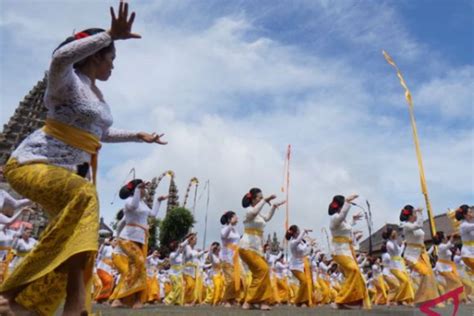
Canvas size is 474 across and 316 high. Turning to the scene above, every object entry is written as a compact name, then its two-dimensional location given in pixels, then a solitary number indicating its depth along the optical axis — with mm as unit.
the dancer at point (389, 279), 13805
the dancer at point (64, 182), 2715
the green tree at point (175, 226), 47969
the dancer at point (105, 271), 9898
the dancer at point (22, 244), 10219
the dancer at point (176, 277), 14828
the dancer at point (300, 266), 11966
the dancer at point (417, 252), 10773
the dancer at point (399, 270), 12195
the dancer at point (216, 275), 14234
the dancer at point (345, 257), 9047
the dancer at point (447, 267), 12371
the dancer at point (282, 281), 14814
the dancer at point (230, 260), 10109
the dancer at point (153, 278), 14086
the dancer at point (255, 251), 8523
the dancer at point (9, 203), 6449
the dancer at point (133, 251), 8156
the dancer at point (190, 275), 14625
